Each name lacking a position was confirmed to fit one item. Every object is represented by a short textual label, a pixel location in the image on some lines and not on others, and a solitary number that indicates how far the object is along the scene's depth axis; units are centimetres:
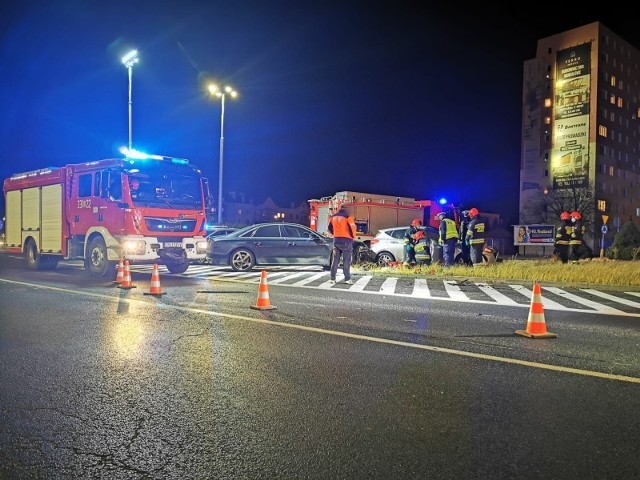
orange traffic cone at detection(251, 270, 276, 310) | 893
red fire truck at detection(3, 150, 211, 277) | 1341
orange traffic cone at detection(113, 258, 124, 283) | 1221
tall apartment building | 7719
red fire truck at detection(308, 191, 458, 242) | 2225
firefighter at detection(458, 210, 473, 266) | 1612
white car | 1720
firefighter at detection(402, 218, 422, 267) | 1623
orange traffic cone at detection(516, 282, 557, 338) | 684
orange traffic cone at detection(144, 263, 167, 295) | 1072
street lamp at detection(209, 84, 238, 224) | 2773
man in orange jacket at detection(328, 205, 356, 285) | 1291
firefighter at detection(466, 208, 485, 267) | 1532
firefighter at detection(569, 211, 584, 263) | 1672
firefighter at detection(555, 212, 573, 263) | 1673
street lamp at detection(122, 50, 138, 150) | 2533
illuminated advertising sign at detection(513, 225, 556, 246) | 3947
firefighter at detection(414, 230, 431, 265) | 1577
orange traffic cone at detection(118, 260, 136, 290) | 1183
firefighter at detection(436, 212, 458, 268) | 1559
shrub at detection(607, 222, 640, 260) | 2544
